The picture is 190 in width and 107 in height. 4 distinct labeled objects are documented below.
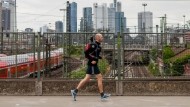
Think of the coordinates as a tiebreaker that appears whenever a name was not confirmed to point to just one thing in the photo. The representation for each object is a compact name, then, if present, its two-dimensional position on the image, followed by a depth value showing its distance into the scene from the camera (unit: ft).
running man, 30.40
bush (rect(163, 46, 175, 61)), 33.91
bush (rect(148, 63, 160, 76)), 34.76
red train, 34.91
